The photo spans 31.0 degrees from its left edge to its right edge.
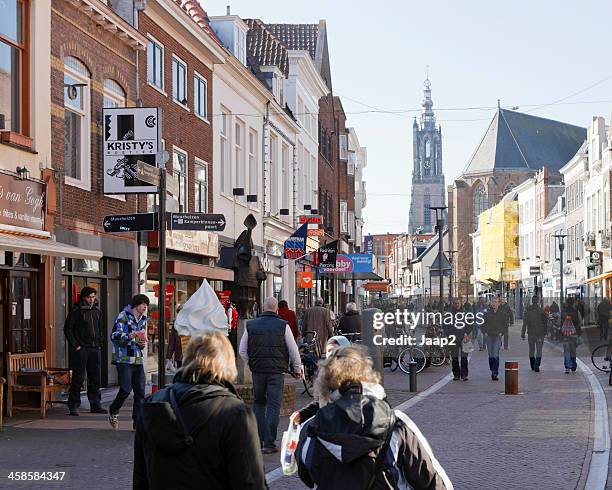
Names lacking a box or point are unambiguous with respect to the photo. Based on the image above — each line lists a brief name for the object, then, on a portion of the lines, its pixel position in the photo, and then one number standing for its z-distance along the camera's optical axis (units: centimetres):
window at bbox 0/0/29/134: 1608
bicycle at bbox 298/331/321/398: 1928
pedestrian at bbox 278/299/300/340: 2142
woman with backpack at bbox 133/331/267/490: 455
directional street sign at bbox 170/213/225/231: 1460
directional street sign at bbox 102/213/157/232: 1493
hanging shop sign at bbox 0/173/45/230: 1562
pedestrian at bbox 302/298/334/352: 2209
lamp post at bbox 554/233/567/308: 5919
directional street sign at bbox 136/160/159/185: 1259
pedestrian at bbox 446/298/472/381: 2312
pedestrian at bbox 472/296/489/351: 2597
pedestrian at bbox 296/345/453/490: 477
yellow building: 10050
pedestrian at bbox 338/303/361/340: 2380
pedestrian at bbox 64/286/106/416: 1545
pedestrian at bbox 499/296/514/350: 2512
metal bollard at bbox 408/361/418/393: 1984
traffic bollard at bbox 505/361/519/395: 1900
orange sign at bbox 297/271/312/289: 3667
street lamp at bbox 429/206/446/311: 3574
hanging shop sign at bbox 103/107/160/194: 1752
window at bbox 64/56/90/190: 1838
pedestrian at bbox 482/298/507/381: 2352
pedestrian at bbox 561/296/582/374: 2495
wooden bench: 1500
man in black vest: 1188
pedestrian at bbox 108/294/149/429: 1364
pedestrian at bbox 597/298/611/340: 3566
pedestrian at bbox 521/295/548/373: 2530
